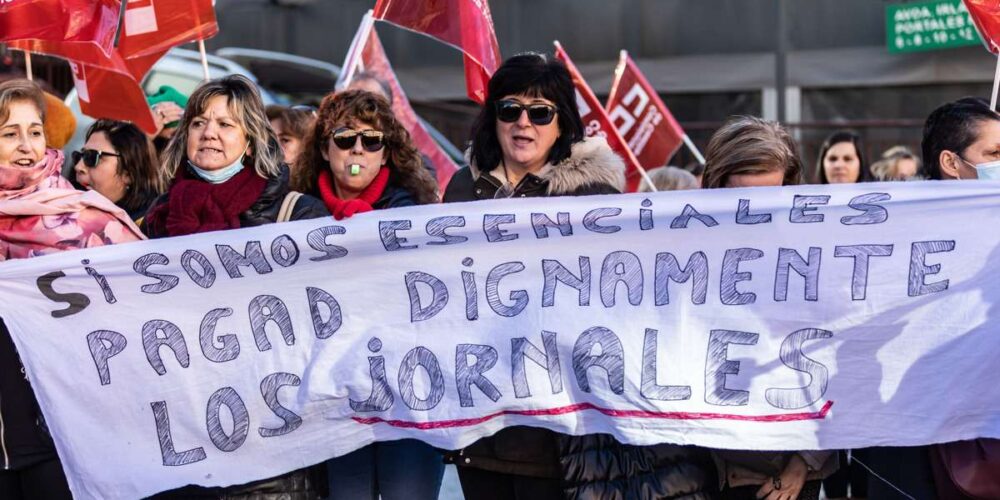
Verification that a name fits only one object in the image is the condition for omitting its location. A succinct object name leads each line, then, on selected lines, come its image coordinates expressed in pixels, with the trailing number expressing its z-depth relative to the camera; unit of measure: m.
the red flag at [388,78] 7.99
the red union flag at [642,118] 8.90
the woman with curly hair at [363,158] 4.92
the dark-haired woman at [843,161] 8.02
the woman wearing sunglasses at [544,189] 4.35
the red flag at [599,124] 7.75
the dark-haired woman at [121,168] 6.03
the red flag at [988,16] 5.28
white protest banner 4.32
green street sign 15.13
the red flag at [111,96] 6.65
